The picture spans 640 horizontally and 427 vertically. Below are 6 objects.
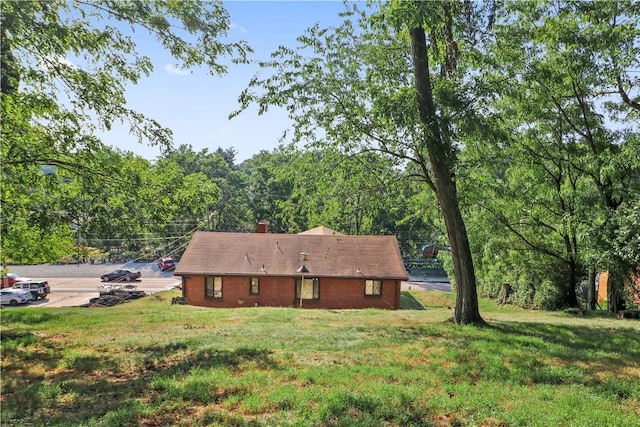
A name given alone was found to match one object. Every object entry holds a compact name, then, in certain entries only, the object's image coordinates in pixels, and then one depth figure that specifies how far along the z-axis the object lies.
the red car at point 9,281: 36.38
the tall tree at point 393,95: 9.55
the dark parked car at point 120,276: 41.94
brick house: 26.06
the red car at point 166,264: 51.19
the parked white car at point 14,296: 30.94
